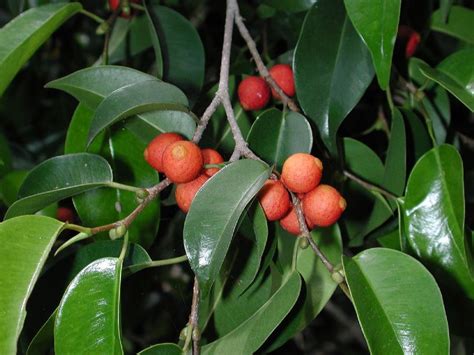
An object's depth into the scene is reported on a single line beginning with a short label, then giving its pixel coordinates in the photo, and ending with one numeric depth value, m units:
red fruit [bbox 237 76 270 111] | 0.35
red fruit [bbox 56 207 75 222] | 0.38
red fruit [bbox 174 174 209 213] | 0.27
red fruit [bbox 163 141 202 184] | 0.25
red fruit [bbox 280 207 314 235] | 0.28
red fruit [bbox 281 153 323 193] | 0.26
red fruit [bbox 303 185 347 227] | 0.26
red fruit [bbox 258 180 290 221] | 0.26
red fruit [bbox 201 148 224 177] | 0.28
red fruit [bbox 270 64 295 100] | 0.36
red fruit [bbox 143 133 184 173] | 0.29
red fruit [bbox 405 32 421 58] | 0.40
